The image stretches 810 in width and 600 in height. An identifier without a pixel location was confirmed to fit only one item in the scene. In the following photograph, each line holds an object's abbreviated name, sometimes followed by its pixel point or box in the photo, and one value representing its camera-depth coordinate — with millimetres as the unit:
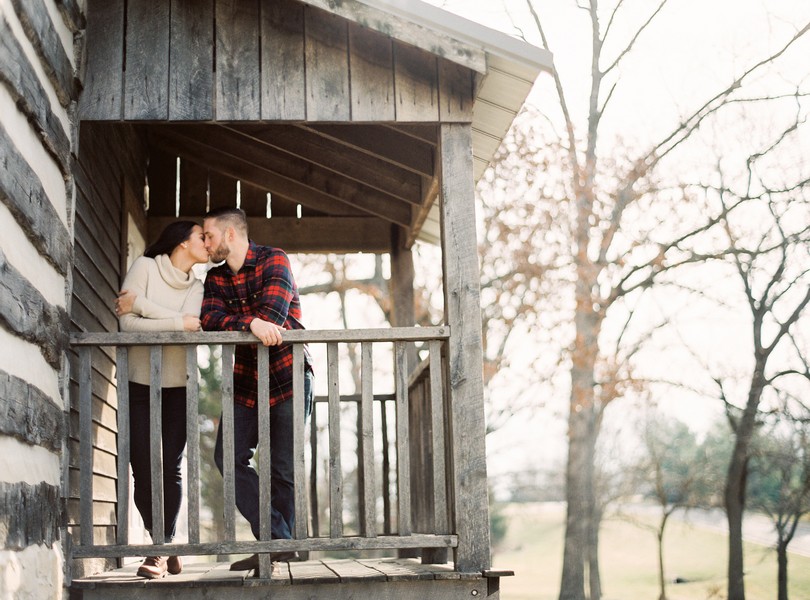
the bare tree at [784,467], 16062
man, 4691
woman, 4859
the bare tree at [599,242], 14383
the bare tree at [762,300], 15258
